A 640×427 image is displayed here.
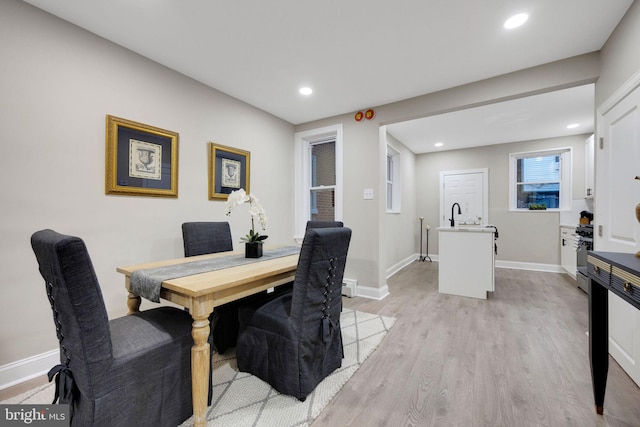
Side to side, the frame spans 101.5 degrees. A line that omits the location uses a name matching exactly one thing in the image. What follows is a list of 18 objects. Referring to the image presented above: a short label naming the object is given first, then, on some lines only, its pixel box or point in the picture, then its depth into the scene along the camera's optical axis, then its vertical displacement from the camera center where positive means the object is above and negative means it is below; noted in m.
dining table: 1.29 -0.41
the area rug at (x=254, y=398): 1.40 -1.12
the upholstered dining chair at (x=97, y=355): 1.01 -0.64
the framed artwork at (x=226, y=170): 2.86 +0.48
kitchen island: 3.30 -0.63
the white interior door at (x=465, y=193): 5.45 +0.42
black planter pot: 2.12 -0.31
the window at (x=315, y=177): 3.94 +0.54
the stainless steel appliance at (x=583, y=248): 3.46 -0.46
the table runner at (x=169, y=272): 1.41 -0.37
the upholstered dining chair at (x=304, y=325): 1.49 -0.70
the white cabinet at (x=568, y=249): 4.14 -0.60
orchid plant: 1.98 +0.03
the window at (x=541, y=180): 4.80 +0.64
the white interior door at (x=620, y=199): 1.69 +0.11
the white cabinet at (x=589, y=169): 4.15 +0.72
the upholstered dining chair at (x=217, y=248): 2.09 -0.34
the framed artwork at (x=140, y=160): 2.10 +0.45
